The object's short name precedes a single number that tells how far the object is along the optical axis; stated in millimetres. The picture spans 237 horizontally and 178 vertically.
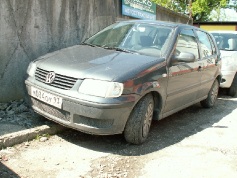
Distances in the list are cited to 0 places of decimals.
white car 7609
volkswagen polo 3521
